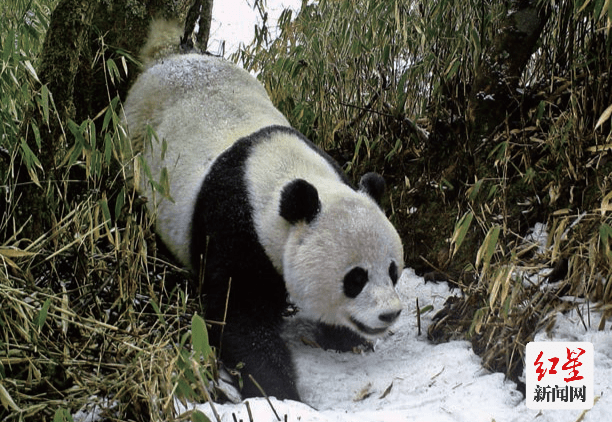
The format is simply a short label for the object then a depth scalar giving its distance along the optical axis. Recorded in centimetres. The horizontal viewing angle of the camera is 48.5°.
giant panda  284
